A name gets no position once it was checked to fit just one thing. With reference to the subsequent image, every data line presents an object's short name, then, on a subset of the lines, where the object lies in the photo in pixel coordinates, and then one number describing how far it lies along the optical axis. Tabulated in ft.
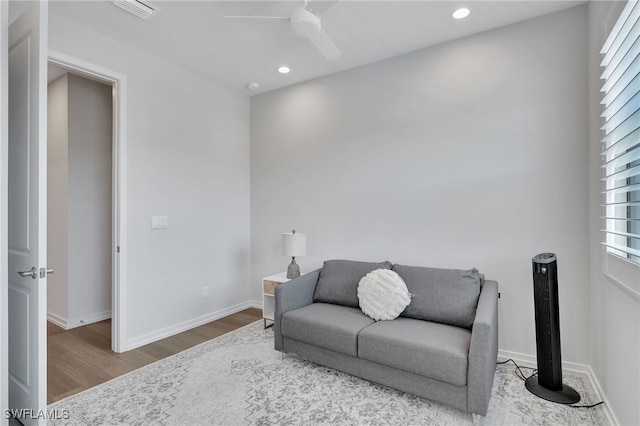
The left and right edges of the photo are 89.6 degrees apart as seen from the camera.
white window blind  5.09
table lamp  10.99
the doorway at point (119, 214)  9.69
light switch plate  10.59
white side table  11.20
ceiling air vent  7.73
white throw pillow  8.32
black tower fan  7.05
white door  5.63
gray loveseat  6.31
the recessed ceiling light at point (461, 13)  8.13
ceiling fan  6.62
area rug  6.42
